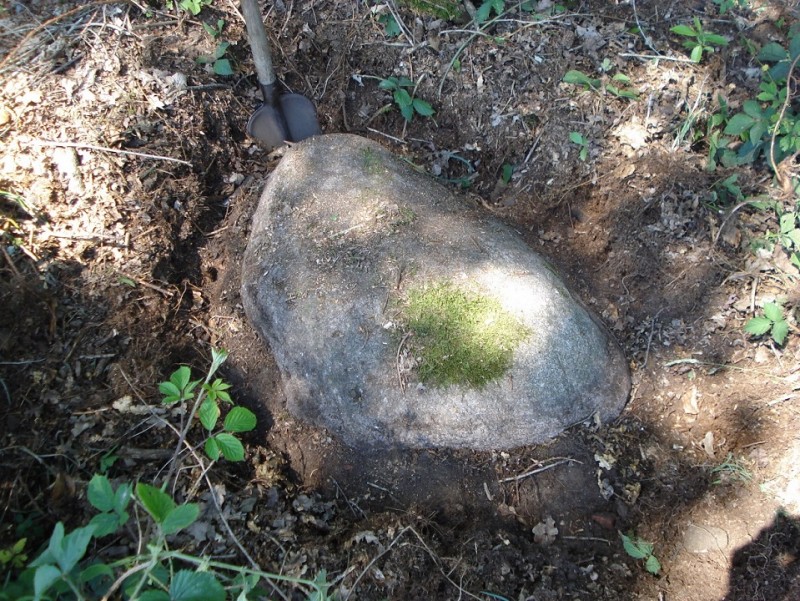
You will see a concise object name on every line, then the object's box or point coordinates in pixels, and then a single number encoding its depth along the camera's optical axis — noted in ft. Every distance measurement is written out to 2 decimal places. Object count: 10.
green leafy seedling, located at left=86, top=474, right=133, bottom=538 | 4.79
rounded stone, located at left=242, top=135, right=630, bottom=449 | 7.86
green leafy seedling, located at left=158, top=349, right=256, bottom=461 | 6.41
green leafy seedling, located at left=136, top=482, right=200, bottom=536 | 4.45
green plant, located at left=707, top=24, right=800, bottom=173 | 8.40
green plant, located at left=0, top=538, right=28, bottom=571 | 5.28
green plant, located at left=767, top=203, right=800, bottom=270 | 8.29
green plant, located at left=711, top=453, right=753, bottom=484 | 7.32
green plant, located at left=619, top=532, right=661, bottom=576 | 7.00
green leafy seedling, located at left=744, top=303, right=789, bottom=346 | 7.82
